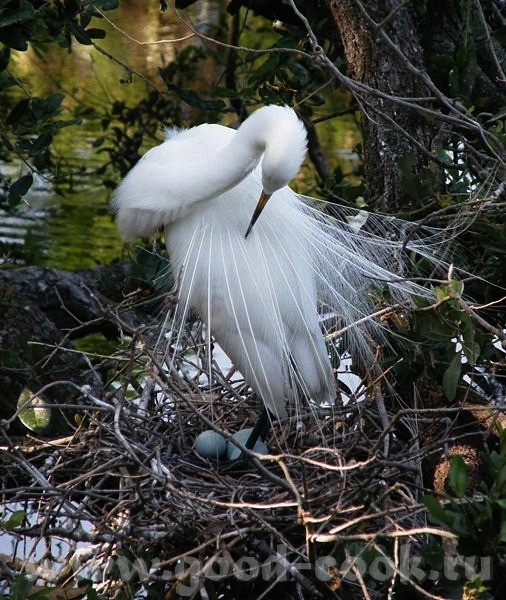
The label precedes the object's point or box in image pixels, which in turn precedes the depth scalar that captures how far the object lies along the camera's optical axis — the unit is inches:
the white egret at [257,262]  216.5
